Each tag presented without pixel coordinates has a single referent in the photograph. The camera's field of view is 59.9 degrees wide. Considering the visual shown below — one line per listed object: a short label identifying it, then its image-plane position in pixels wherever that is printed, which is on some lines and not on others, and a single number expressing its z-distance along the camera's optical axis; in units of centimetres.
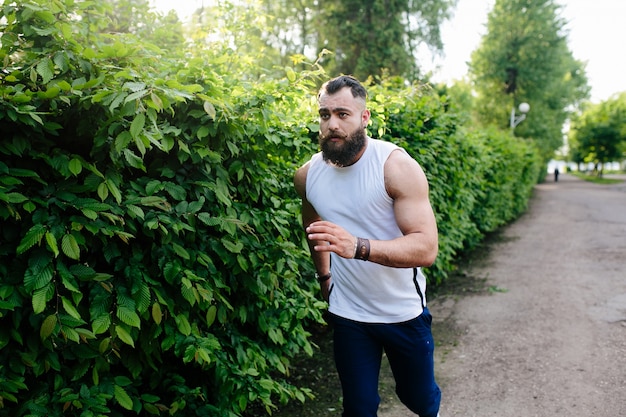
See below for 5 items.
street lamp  2642
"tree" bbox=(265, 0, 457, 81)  2858
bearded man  269
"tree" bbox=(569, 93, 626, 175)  4678
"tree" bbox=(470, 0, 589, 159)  3600
